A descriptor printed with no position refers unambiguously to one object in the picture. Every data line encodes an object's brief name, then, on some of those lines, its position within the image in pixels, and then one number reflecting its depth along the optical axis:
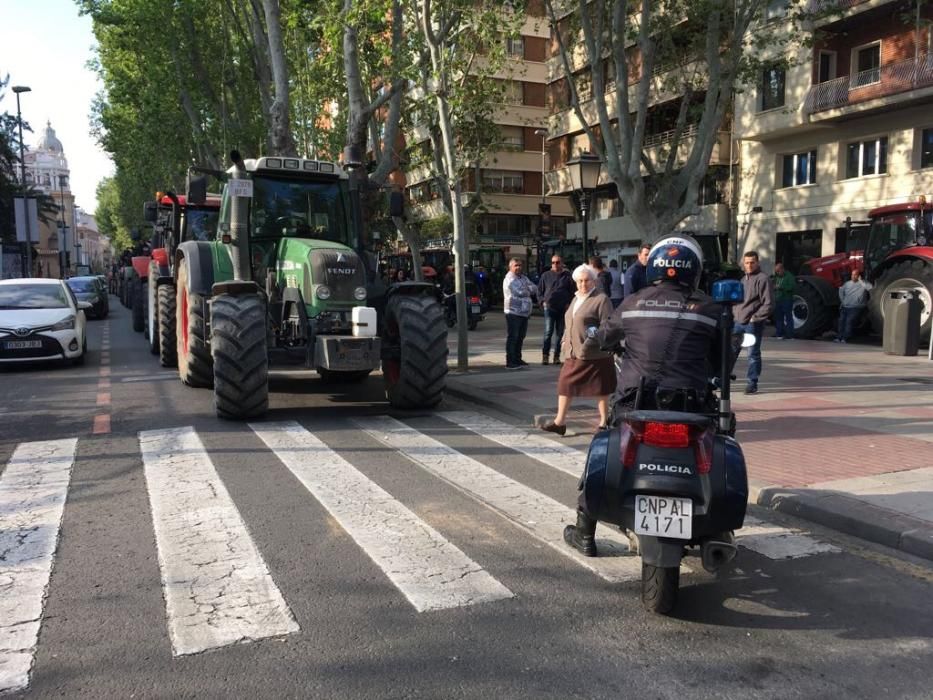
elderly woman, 7.62
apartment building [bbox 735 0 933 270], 23.17
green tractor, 8.14
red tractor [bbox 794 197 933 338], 14.86
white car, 12.55
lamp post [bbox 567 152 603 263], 14.04
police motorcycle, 3.71
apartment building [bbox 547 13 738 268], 31.27
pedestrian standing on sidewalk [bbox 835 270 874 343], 16.34
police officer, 4.11
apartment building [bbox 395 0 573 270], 45.62
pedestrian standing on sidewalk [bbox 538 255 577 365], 12.81
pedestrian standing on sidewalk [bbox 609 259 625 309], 15.21
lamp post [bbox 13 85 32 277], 34.22
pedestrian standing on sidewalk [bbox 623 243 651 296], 12.17
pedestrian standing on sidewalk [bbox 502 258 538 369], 12.78
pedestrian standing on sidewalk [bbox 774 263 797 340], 17.73
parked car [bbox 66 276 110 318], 26.33
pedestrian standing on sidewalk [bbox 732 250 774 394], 9.90
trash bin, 14.00
